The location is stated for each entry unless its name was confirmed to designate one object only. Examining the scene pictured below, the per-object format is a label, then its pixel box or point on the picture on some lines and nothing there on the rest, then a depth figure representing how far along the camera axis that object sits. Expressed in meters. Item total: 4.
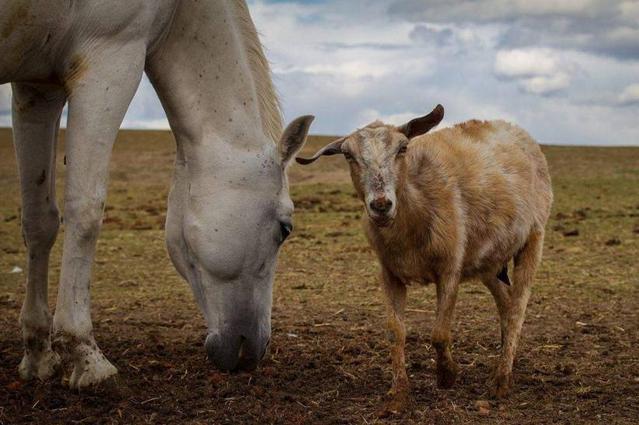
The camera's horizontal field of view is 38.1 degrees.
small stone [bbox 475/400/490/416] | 5.21
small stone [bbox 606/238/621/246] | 12.85
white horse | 4.94
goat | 5.22
